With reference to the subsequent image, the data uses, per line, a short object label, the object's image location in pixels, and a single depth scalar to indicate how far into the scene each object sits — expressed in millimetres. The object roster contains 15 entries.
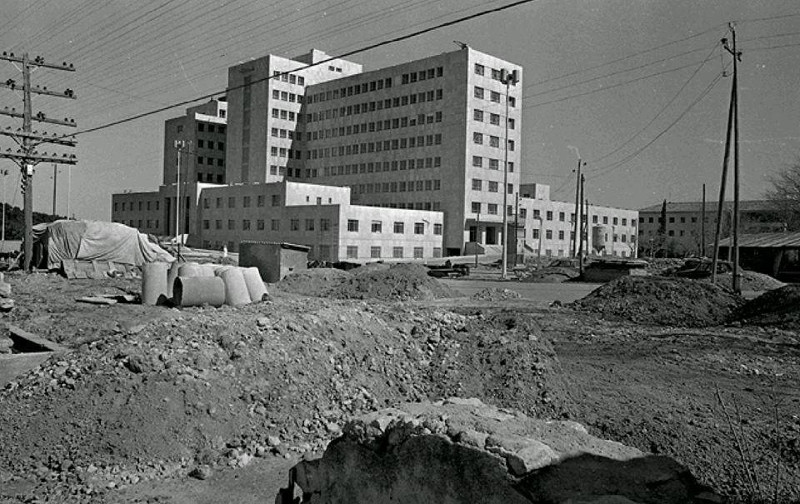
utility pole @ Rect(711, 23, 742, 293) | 27672
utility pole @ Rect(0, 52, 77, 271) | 34750
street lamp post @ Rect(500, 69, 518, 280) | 45750
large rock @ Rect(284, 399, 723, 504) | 4203
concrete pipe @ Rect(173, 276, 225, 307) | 17922
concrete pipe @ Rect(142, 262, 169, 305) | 21219
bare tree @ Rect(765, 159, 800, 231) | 61119
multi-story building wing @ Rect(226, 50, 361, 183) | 88938
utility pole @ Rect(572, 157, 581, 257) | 48484
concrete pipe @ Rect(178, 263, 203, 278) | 20219
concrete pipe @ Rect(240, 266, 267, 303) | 19812
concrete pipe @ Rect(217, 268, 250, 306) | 18391
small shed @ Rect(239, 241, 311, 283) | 33406
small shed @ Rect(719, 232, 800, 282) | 47188
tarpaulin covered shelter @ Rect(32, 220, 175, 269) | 35781
